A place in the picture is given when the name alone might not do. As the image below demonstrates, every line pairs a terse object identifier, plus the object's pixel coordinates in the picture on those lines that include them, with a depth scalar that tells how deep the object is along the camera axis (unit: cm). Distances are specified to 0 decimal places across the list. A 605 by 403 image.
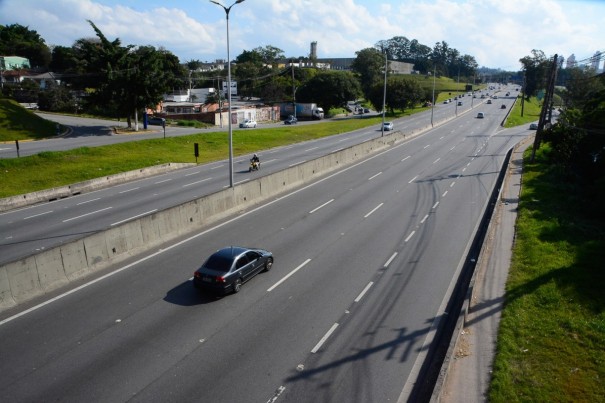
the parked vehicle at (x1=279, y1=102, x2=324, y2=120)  9344
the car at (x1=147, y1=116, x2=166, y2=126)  6647
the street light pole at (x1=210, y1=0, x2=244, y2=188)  2280
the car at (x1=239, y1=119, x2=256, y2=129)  7075
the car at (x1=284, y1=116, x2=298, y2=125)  8100
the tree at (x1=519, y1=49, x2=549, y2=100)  13750
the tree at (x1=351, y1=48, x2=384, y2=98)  13500
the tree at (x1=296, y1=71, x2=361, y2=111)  9631
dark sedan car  1439
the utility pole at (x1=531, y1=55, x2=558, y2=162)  3850
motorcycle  3753
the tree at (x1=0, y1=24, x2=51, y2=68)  11612
